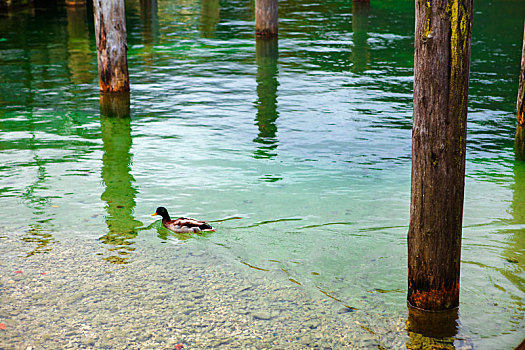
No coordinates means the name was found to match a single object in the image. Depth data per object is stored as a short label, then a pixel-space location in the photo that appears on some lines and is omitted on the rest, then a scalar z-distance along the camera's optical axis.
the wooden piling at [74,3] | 28.17
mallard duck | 6.27
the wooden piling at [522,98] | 7.93
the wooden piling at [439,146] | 4.05
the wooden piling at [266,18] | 17.78
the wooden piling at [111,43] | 10.97
